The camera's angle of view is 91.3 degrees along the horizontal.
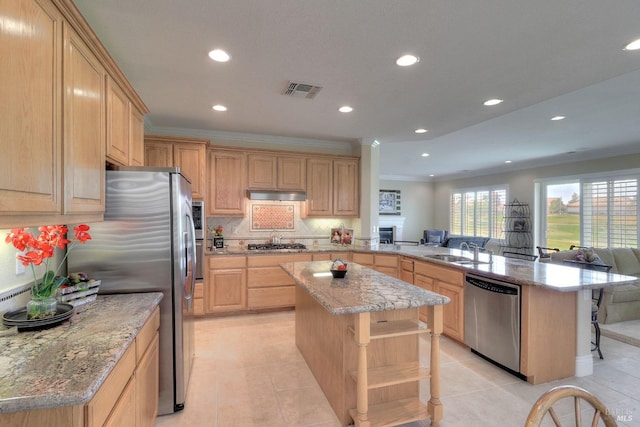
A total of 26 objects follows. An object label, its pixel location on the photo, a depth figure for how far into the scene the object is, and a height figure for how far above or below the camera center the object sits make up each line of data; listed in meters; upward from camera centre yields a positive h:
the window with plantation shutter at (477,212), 8.71 +0.08
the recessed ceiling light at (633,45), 2.14 +1.18
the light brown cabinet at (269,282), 4.28 -0.95
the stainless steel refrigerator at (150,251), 2.05 -0.25
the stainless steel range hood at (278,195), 4.45 +0.27
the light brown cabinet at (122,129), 1.99 +0.61
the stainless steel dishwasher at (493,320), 2.65 -0.96
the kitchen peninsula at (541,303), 2.56 -0.80
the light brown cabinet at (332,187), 4.87 +0.42
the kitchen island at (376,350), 1.87 -0.94
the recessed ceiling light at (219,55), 2.29 +1.19
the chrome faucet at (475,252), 3.60 -0.44
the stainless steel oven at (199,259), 3.89 -0.57
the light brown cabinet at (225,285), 4.12 -0.95
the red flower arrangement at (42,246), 1.47 -0.16
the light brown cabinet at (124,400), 1.02 -0.73
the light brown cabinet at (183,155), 3.95 +0.75
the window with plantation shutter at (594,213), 5.77 +0.04
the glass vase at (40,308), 1.49 -0.46
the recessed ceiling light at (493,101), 3.23 +1.18
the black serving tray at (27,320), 1.43 -0.50
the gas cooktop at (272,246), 4.58 -0.48
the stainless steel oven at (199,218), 3.97 -0.05
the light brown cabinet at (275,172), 4.55 +0.62
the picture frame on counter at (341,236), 5.07 -0.36
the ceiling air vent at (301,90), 2.91 +1.20
